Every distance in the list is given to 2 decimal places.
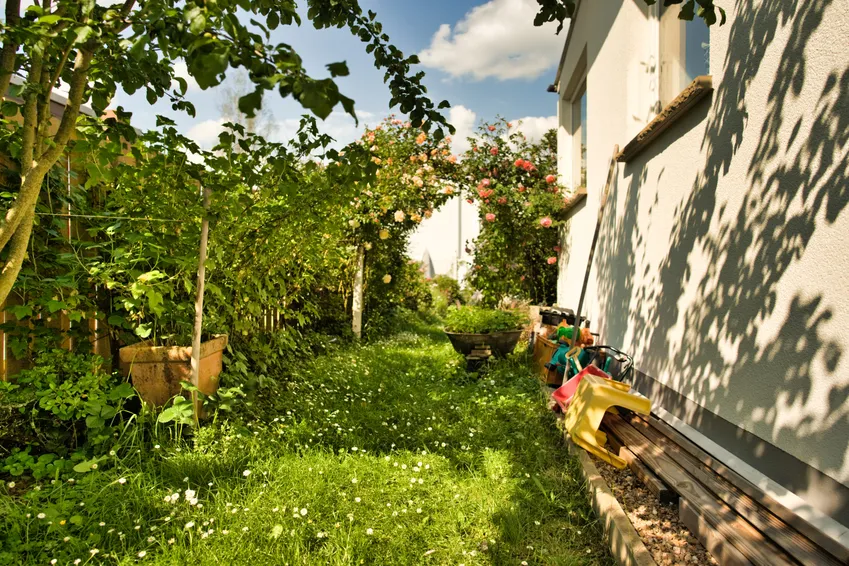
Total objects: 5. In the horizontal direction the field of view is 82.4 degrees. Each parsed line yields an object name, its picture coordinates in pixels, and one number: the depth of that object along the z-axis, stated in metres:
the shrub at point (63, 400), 2.34
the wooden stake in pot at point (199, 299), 2.68
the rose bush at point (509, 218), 6.55
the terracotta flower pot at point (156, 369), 2.70
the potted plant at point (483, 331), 4.84
